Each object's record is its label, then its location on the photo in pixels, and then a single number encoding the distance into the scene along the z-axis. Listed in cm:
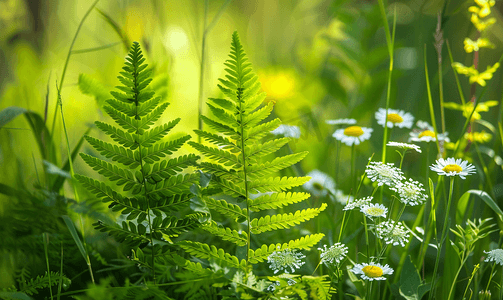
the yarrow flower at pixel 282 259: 150
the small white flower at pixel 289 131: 178
